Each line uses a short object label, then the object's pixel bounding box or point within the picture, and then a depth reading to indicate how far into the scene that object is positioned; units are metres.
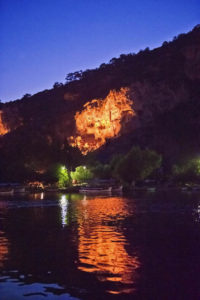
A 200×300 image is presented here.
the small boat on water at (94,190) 75.26
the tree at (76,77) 197.77
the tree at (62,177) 91.47
